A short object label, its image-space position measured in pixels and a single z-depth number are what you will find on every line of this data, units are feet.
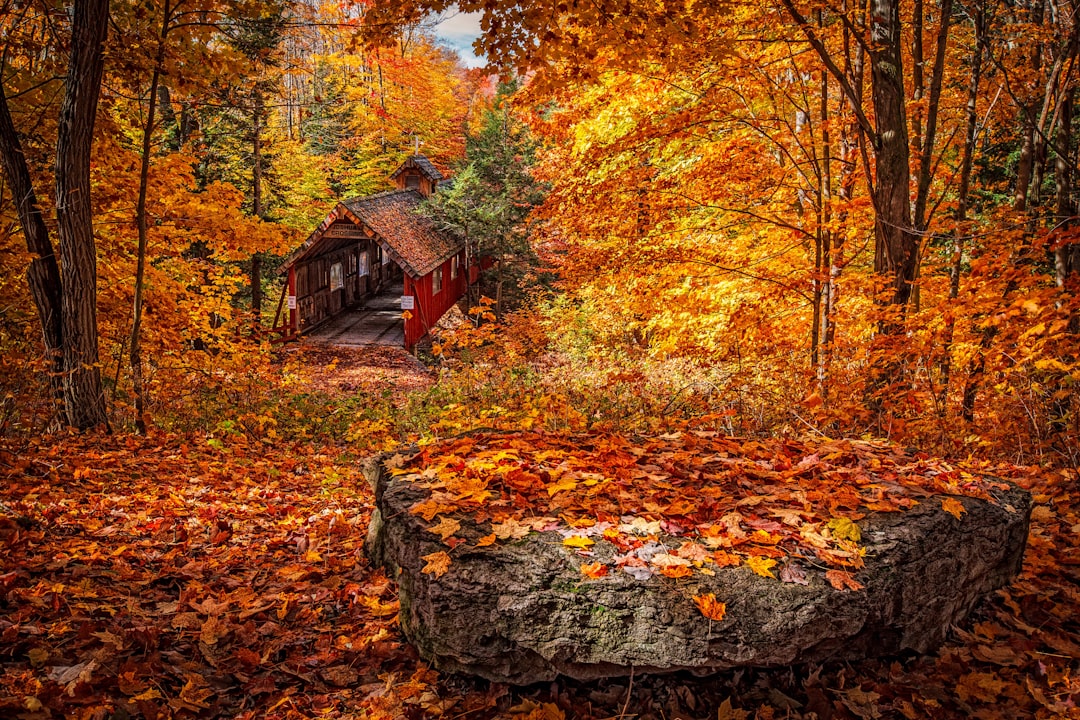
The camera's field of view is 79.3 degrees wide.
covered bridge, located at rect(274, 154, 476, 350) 67.26
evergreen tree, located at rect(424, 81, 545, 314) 80.69
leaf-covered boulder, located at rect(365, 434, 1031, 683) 9.48
